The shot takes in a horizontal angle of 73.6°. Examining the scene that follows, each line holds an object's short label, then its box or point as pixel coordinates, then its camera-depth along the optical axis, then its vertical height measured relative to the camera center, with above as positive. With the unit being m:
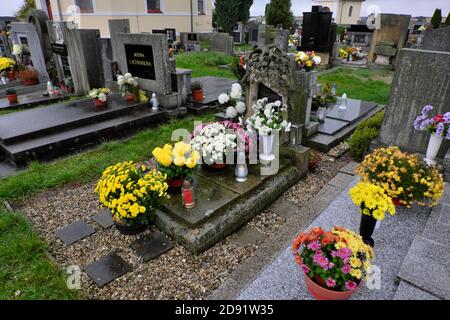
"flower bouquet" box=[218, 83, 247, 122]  5.87 -1.36
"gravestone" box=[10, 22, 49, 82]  11.47 -0.59
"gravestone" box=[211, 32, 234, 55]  19.39 -0.91
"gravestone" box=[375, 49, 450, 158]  4.91 -1.04
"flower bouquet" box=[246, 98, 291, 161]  4.89 -1.45
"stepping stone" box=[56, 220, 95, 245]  4.09 -2.64
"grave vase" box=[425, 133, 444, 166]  4.87 -1.80
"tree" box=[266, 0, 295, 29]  30.27 +1.41
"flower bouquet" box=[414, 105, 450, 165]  4.61 -1.44
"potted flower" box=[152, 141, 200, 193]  4.20 -1.74
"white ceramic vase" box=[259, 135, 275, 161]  5.00 -1.87
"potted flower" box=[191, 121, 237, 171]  4.63 -1.67
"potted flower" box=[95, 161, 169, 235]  3.72 -1.96
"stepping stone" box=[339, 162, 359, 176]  5.69 -2.49
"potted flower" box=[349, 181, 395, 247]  3.12 -1.66
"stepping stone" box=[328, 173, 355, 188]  5.27 -2.50
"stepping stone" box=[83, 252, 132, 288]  3.45 -2.64
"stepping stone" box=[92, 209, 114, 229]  4.35 -2.61
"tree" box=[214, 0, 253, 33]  28.94 +1.43
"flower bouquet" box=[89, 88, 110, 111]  8.06 -1.76
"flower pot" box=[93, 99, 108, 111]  8.16 -1.92
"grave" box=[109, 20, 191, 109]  8.38 -1.02
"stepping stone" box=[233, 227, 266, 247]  4.11 -2.68
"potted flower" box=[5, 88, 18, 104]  9.29 -1.96
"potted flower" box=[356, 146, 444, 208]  3.94 -1.83
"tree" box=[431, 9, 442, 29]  21.32 +0.78
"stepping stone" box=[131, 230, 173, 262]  3.79 -2.61
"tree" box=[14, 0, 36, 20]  27.95 +1.79
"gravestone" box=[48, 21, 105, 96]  9.81 -0.84
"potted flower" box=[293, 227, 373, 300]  2.58 -1.87
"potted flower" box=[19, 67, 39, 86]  11.21 -1.71
